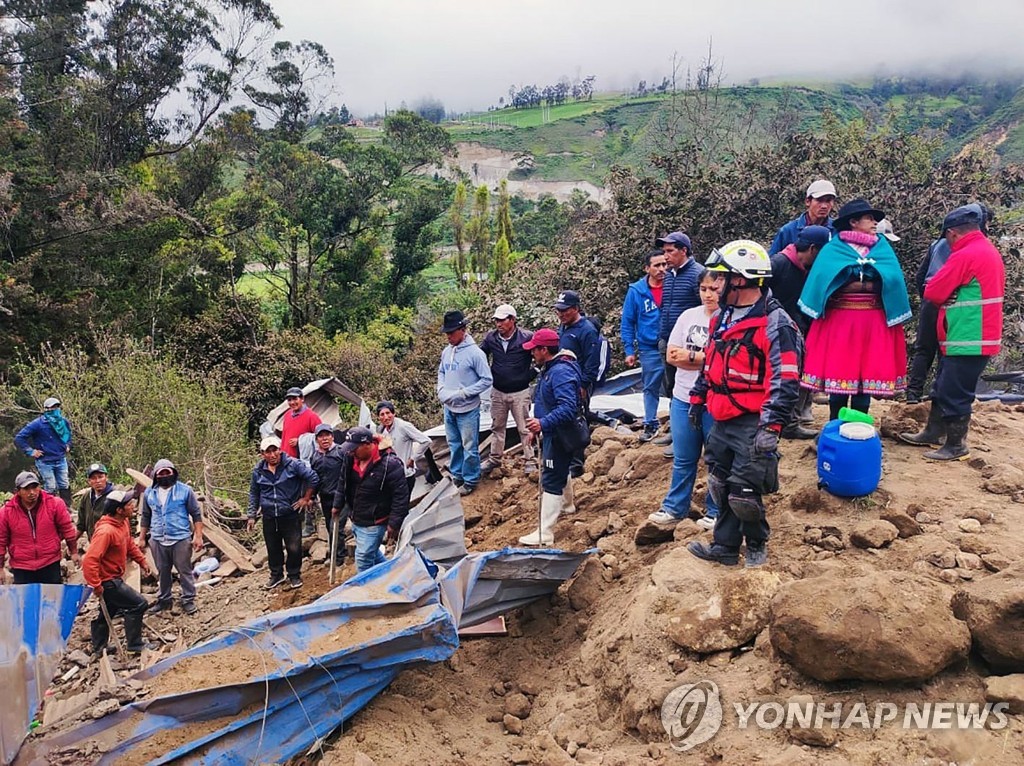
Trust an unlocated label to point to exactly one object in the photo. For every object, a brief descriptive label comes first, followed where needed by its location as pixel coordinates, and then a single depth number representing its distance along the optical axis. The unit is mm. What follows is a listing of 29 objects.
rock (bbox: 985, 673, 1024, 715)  2625
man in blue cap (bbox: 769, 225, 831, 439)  4988
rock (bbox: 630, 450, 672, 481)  6305
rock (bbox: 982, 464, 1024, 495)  4414
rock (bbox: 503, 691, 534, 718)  4012
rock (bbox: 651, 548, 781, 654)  3426
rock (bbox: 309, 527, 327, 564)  7590
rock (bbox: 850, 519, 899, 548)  3891
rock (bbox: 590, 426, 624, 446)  7477
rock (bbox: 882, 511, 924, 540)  3961
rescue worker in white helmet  3682
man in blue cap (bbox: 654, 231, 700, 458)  5633
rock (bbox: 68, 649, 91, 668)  6012
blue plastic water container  4234
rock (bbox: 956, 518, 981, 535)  3910
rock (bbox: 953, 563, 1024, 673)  2709
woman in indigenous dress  4613
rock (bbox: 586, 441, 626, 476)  6902
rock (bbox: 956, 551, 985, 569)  3551
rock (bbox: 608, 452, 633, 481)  6512
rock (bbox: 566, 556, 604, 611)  4668
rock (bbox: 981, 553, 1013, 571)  3506
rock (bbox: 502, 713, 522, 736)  3846
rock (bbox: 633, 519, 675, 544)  4898
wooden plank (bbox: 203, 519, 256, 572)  7984
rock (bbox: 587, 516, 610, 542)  5453
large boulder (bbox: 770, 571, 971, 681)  2709
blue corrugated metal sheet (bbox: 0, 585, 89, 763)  3576
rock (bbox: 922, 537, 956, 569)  3611
